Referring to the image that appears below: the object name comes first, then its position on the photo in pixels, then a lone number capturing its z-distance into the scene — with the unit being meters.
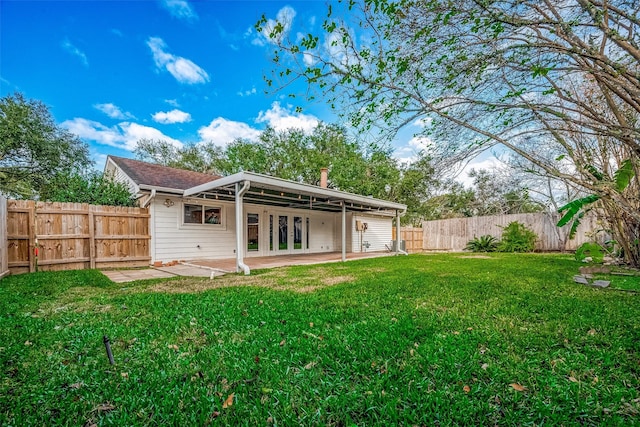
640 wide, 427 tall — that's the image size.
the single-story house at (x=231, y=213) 8.58
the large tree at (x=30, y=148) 14.56
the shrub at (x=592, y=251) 6.45
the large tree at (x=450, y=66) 3.18
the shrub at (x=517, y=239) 13.80
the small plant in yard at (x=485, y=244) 14.77
